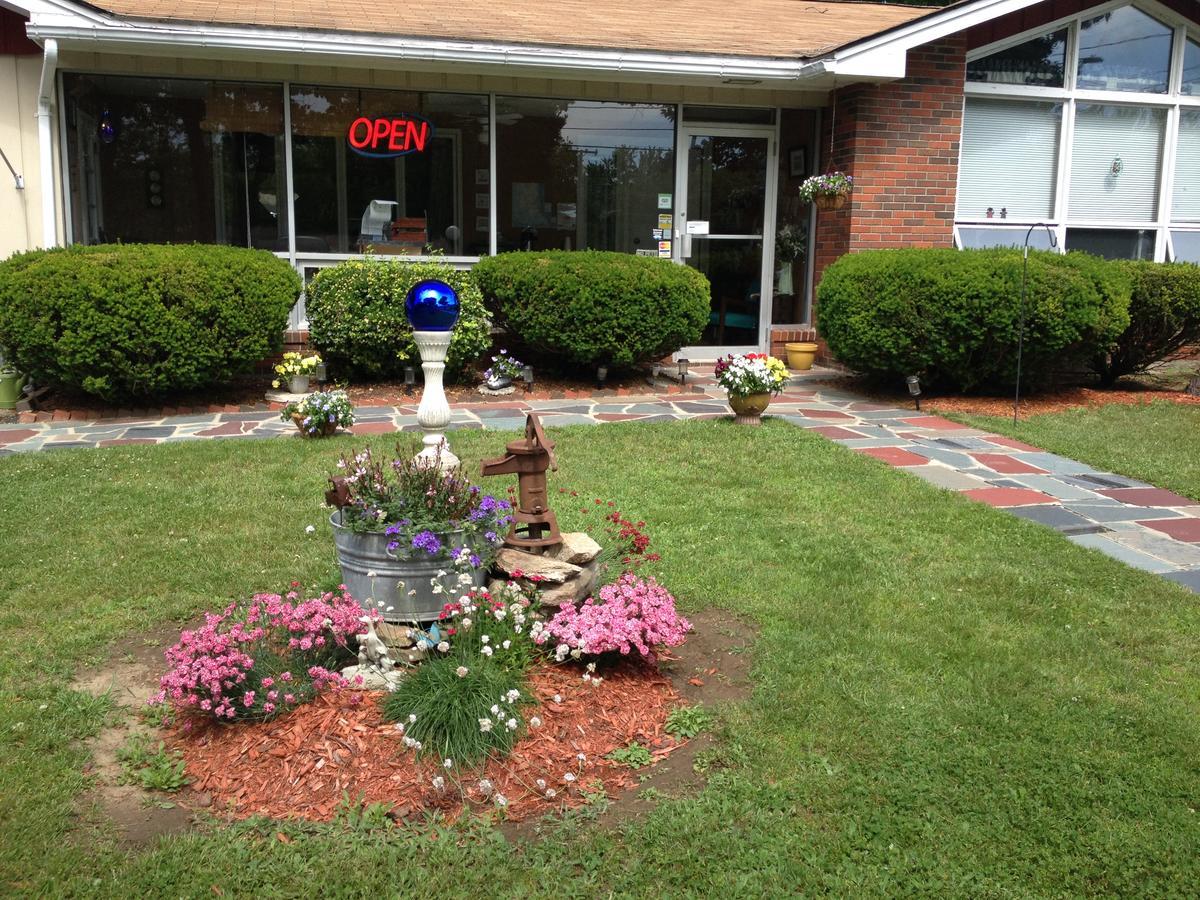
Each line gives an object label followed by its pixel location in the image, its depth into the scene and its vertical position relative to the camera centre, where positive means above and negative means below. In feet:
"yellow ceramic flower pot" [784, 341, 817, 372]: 36.17 -3.01
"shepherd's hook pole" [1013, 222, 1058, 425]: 26.31 -1.61
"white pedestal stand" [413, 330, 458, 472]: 13.60 -1.59
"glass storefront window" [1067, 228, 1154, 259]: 37.22 +1.11
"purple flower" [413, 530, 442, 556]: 10.94 -2.95
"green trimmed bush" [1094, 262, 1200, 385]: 30.71 -1.17
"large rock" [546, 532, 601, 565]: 12.42 -3.44
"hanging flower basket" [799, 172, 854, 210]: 33.53 +2.58
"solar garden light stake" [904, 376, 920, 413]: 28.07 -3.12
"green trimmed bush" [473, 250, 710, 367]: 29.78 -1.07
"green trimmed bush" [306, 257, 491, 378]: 29.48 -1.51
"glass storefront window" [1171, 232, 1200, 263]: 38.14 +1.05
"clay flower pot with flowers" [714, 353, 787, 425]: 25.36 -2.79
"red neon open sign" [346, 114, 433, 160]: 32.73 +4.01
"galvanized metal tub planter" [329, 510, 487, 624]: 11.18 -3.41
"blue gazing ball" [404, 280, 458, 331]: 13.24 -0.57
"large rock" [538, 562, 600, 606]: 11.91 -3.79
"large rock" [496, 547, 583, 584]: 11.85 -3.48
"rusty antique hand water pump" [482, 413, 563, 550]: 12.28 -2.59
